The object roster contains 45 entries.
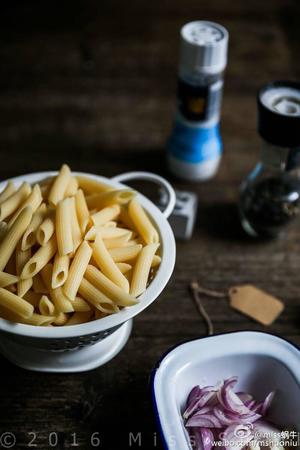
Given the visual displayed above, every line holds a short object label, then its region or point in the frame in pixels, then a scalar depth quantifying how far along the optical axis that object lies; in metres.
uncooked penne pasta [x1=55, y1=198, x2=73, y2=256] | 0.69
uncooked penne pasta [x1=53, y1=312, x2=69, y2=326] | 0.66
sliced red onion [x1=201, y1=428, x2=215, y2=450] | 0.65
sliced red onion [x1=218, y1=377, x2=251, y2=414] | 0.68
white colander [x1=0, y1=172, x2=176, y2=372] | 0.64
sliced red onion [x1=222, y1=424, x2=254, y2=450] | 0.65
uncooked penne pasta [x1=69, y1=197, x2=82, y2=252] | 0.71
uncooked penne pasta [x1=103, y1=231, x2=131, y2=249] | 0.74
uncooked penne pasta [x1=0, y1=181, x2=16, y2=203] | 0.77
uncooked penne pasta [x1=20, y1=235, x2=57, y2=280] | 0.67
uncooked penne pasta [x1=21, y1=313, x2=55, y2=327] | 0.65
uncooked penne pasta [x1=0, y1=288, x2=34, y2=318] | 0.64
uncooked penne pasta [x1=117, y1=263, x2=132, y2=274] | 0.72
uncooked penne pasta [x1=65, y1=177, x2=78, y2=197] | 0.78
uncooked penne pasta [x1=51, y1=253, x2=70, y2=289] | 0.67
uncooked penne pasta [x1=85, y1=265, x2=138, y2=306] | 0.66
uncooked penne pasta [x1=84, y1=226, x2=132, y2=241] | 0.72
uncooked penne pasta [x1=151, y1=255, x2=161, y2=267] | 0.72
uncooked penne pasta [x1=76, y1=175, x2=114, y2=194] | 0.81
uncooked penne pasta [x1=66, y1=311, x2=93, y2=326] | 0.67
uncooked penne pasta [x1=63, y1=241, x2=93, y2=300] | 0.67
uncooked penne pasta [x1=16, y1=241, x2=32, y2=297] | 0.67
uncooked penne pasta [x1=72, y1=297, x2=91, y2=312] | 0.67
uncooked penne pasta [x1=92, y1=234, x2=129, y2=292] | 0.69
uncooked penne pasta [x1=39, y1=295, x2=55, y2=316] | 0.66
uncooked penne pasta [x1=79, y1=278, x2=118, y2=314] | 0.66
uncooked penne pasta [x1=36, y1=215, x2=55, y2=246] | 0.70
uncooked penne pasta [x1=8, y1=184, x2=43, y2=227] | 0.74
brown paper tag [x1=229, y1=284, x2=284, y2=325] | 0.85
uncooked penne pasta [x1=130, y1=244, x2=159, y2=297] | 0.68
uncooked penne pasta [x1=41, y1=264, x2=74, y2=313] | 0.66
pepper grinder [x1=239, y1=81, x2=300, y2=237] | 0.85
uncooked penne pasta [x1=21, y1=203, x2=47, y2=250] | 0.70
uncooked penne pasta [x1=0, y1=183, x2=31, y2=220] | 0.74
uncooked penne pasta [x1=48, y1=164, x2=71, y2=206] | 0.76
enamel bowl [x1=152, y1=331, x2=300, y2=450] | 0.68
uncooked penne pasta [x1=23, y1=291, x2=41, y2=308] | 0.68
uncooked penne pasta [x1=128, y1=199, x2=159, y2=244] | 0.74
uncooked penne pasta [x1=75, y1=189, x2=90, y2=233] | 0.74
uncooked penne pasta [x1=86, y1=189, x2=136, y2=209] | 0.77
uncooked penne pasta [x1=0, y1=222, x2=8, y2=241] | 0.71
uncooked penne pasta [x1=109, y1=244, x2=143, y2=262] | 0.72
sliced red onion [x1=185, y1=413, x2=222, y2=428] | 0.66
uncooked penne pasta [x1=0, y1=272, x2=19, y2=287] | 0.67
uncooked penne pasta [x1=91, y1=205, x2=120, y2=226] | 0.75
